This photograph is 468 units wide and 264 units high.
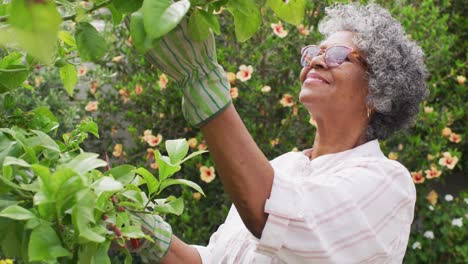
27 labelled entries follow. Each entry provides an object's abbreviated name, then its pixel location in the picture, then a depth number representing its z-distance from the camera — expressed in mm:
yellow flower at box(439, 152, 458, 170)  4043
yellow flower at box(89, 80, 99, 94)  4531
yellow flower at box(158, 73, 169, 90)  4078
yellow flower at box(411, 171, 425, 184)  4082
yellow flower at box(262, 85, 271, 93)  4006
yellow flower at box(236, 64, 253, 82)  4016
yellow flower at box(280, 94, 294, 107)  4025
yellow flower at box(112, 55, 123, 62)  4471
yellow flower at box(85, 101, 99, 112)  4363
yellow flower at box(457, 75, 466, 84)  4398
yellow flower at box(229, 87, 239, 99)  3966
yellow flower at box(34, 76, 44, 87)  4598
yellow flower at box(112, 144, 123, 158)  4289
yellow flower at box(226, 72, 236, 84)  3984
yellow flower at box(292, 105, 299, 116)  4079
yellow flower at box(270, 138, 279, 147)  4047
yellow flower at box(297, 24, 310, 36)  4188
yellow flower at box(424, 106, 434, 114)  4191
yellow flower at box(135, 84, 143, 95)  4254
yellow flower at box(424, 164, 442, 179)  4027
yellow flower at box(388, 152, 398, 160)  4051
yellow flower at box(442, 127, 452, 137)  4211
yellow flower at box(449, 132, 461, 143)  4227
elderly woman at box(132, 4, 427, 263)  1225
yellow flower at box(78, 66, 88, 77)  4467
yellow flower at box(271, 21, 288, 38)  4027
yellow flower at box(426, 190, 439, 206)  4191
